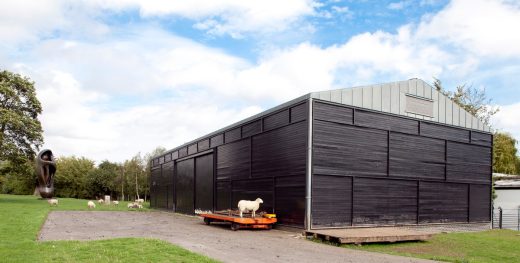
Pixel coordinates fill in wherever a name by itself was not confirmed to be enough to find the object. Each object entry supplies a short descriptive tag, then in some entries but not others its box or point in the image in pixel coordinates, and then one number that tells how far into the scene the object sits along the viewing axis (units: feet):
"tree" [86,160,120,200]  225.15
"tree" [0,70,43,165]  122.11
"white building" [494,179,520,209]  91.66
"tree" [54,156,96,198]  228.02
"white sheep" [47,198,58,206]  118.83
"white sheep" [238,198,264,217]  63.26
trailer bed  60.49
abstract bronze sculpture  142.72
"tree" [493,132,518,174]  161.48
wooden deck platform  48.18
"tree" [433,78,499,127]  159.63
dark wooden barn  59.82
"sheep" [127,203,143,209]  137.80
